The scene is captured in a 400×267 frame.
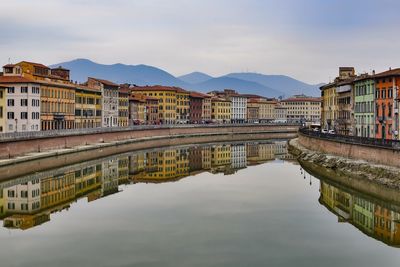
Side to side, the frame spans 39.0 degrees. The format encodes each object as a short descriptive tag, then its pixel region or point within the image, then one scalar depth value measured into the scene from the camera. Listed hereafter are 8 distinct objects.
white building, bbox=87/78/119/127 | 124.81
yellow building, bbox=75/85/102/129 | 110.06
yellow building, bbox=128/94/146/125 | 150.12
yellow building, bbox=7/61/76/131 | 94.12
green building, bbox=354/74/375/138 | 73.92
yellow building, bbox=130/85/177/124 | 172.88
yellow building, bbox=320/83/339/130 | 104.00
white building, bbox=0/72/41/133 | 85.88
